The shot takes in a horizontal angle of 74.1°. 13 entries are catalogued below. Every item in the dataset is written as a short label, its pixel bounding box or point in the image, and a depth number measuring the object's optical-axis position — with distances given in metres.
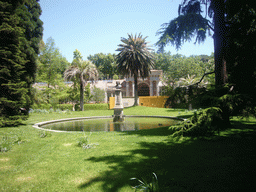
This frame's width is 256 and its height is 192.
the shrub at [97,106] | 27.31
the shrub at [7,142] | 5.24
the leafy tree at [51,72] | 26.80
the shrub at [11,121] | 8.66
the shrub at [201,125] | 5.16
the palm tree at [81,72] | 24.58
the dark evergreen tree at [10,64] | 8.42
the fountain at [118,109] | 13.65
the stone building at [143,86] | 39.34
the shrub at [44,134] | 6.93
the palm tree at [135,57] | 27.05
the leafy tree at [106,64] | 63.27
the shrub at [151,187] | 2.53
